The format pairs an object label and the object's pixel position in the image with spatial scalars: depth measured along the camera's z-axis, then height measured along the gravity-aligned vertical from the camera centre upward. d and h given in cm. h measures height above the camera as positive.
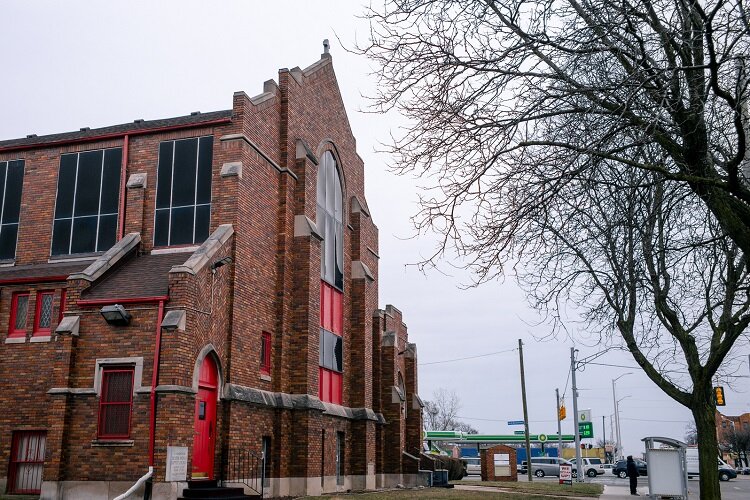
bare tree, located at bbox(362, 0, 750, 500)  980 +451
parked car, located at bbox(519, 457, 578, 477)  6353 -191
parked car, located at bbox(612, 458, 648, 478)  6138 -184
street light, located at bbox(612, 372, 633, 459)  8984 +164
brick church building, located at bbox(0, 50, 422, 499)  1880 +376
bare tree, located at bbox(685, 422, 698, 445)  13948 +159
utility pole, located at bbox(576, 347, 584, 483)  4482 +196
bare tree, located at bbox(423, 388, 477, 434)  12488 +404
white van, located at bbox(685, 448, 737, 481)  4905 -147
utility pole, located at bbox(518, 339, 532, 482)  4869 +200
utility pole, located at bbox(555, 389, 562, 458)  5542 +406
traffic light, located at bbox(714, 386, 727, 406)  2760 +173
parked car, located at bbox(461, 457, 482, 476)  6704 -205
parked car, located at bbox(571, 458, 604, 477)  6456 -204
